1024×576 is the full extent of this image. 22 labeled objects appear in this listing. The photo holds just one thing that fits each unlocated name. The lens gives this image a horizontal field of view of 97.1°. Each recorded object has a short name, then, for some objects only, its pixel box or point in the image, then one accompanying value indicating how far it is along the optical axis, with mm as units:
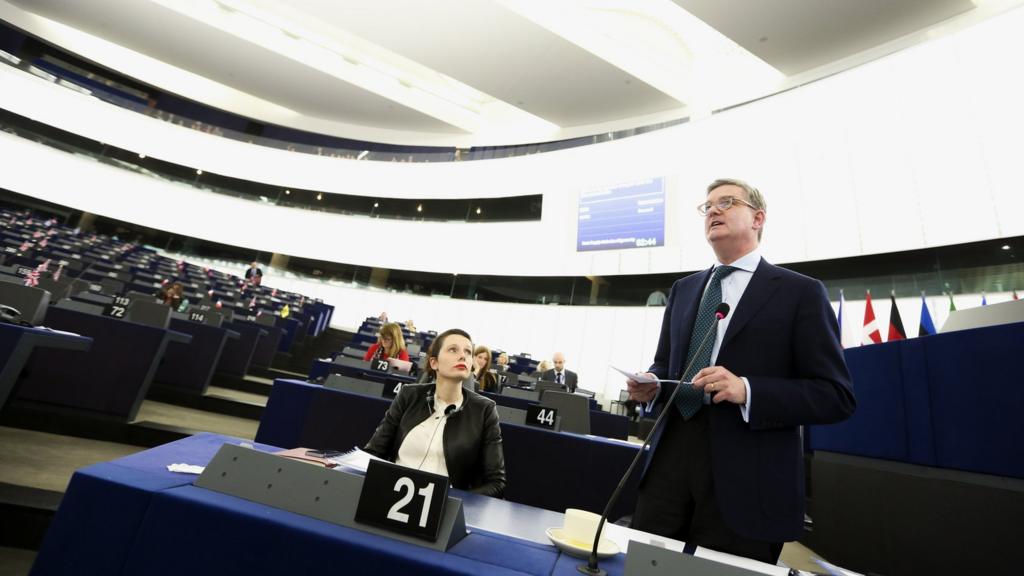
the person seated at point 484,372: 4070
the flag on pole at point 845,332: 5223
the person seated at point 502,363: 7948
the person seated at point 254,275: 12562
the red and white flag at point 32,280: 4129
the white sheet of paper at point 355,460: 1032
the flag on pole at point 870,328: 5395
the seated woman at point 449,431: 1812
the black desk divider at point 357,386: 2816
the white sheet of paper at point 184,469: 869
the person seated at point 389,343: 4645
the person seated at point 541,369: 8235
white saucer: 803
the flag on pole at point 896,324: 4262
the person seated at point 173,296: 5859
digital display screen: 10133
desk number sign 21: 745
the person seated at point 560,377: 7758
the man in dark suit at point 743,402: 1030
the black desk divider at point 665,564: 626
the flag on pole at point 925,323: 3695
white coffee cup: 854
